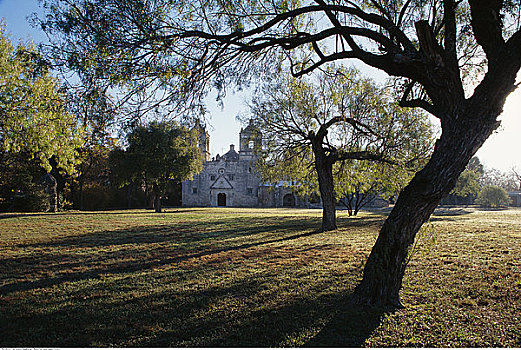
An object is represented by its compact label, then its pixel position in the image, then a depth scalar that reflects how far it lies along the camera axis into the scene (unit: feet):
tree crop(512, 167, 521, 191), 205.79
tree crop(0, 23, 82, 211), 44.78
